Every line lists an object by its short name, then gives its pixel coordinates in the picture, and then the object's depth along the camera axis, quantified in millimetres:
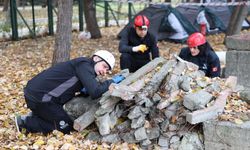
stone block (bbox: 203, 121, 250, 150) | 4250
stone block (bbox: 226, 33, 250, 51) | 6637
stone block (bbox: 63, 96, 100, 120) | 4902
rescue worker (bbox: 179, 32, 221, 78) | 5914
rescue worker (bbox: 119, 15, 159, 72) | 6641
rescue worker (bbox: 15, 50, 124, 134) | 4535
